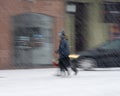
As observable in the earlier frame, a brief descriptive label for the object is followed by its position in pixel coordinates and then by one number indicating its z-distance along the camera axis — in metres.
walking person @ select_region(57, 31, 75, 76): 18.64
